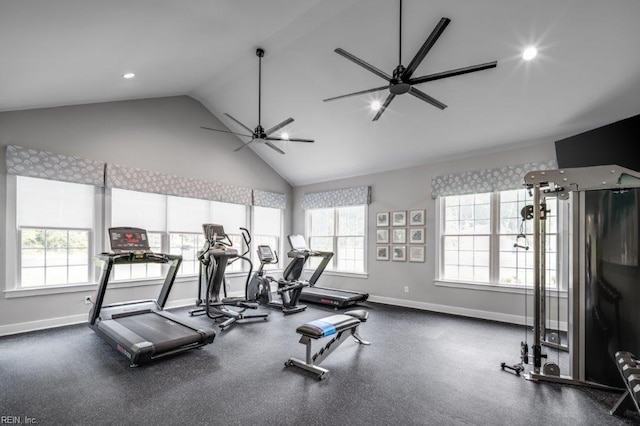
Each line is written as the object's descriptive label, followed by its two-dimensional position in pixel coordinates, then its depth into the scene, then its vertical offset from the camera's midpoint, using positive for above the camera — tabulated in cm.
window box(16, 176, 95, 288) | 473 -28
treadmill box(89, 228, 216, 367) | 358 -149
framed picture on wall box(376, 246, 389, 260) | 706 -85
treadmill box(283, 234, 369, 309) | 651 -171
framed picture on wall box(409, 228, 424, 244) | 656 -42
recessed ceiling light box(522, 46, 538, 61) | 386 +205
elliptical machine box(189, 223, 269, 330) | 527 -113
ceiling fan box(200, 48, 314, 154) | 500 +137
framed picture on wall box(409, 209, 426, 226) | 657 -3
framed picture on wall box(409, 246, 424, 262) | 654 -81
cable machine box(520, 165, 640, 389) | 302 -48
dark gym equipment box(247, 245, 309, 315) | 629 -151
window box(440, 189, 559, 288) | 540 -45
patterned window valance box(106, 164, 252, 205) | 558 +58
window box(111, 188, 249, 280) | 576 -13
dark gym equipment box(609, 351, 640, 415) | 225 -121
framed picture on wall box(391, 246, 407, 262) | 679 -84
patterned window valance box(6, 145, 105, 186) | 456 +74
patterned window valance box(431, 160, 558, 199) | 536 +67
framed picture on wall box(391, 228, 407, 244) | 680 -45
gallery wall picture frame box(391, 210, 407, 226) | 684 -6
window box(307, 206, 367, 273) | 771 -52
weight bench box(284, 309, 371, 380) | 332 -134
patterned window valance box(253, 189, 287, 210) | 791 +41
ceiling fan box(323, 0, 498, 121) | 285 +141
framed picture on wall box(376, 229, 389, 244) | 709 -47
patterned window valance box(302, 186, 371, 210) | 748 +44
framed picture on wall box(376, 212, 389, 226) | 711 -8
